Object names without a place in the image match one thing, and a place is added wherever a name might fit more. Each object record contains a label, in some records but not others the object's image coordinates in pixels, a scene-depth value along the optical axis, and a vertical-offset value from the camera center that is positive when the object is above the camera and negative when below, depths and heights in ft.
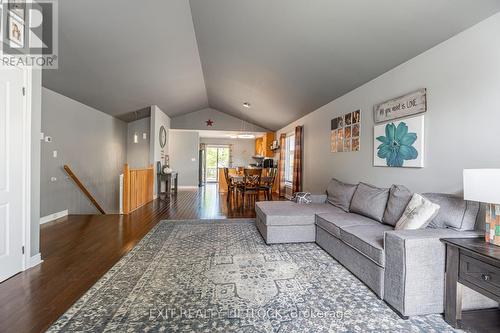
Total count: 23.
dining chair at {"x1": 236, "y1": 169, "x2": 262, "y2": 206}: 19.60 -1.56
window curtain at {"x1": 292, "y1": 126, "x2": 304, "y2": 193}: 20.81 +0.58
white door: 7.22 -0.33
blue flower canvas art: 8.67 +0.92
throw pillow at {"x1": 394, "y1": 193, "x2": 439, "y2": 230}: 6.68 -1.37
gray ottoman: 10.69 -2.78
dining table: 20.09 -1.26
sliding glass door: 40.11 +0.93
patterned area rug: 5.44 -3.67
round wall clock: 25.57 +2.92
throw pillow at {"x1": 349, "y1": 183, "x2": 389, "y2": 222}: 9.31 -1.48
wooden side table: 4.75 -2.25
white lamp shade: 5.03 -0.40
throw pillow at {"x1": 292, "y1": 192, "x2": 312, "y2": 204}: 13.23 -1.88
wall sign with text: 8.55 +2.39
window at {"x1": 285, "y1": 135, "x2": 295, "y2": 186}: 25.47 +0.70
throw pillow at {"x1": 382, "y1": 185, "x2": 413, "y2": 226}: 8.21 -1.33
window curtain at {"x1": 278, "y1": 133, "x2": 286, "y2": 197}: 26.05 -0.07
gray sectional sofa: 5.83 -2.35
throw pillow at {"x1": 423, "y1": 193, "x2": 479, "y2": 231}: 6.55 -1.31
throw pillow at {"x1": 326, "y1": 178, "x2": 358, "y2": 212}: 11.56 -1.47
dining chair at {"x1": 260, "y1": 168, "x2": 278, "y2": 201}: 20.39 -1.59
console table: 24.37 -1.84
